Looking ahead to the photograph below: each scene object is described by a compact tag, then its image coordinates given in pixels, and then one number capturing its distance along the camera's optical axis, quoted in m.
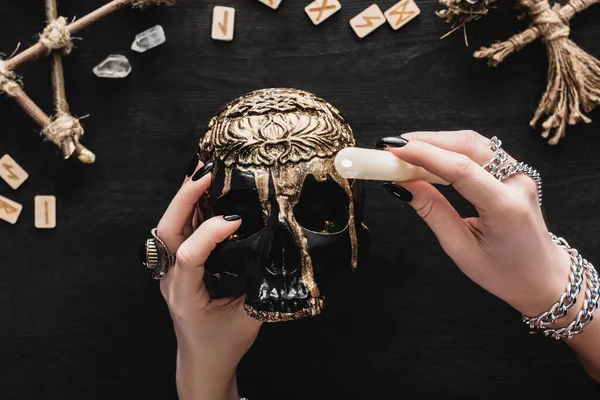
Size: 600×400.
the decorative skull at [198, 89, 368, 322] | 0.99
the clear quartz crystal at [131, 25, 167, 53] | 1.31
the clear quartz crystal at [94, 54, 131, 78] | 1.31
